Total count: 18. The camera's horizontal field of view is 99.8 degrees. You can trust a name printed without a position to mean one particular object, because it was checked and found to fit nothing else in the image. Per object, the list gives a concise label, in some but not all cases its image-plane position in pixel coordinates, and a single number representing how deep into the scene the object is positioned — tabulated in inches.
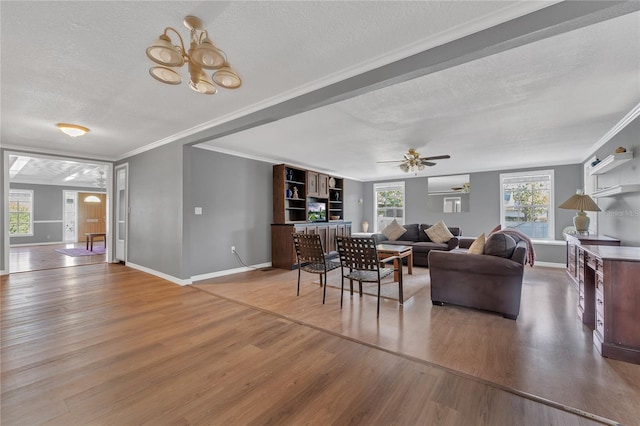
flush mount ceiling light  146.6
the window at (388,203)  346.3
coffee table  165.6
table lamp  150.3
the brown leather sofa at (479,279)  119.0
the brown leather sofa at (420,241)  237.8
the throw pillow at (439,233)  246.5
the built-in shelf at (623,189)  114.4
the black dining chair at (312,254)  143.1
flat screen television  275.0
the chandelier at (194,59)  66.7
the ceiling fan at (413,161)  188.1
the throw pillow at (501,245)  125.0
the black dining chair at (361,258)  124.6
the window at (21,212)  368.5
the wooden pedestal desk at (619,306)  83.0
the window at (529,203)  255.6
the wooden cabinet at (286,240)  228.8
